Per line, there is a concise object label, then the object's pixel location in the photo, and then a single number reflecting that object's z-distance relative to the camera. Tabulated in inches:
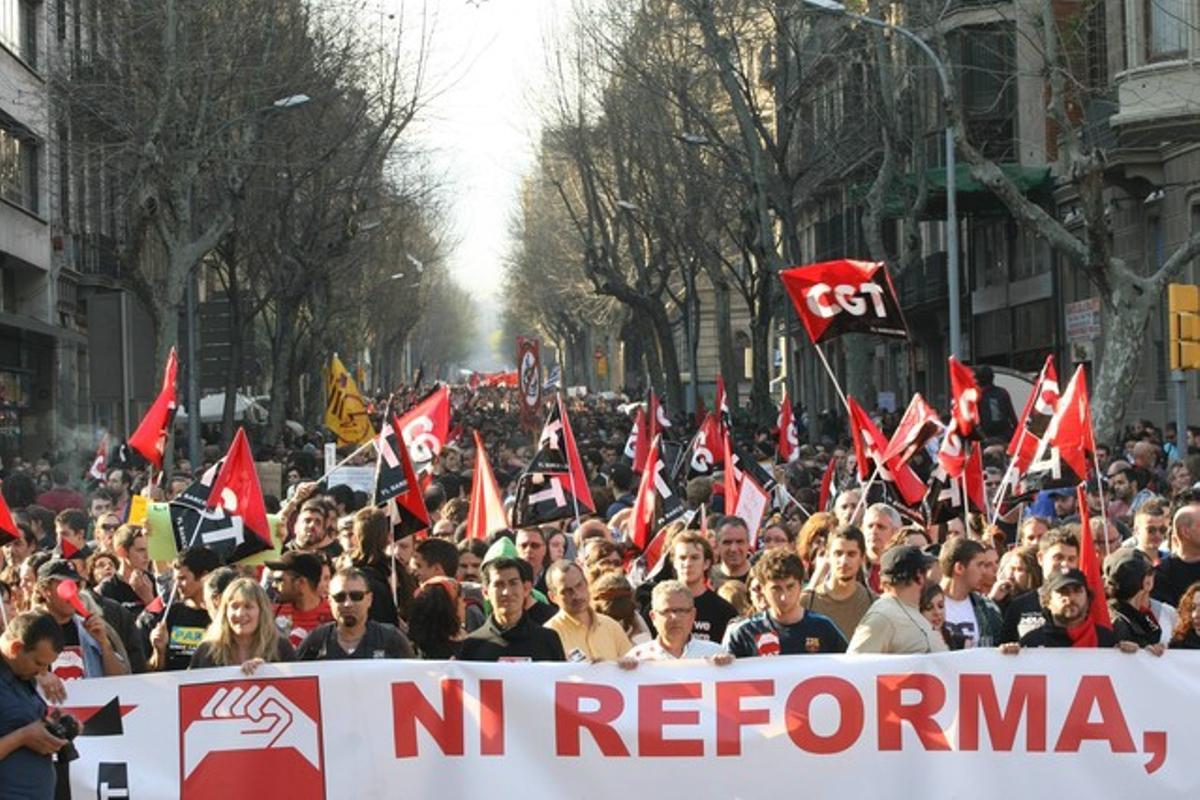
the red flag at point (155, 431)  634.2
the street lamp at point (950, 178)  967.0
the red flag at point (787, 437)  952.9
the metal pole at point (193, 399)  1206.3
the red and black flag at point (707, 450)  792.3
